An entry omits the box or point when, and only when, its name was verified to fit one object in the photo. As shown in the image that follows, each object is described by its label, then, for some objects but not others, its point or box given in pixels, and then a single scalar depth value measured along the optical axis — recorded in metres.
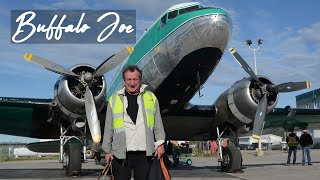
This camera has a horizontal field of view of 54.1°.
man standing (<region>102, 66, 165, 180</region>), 3.37
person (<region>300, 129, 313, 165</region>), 14.99
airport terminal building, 57.24
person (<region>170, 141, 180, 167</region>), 15.83
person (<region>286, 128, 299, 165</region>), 15.53
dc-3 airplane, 8.25
